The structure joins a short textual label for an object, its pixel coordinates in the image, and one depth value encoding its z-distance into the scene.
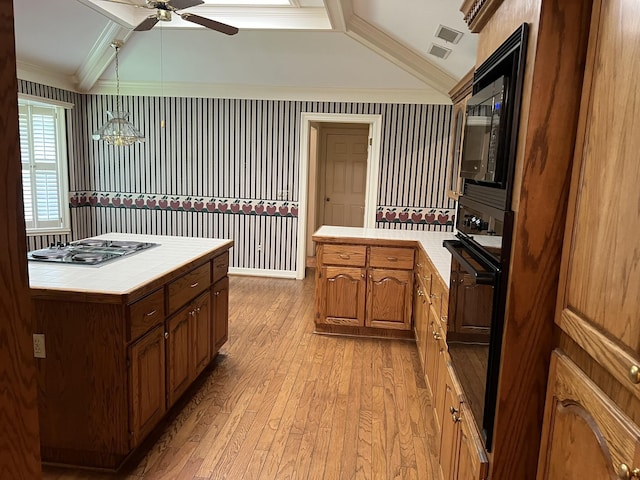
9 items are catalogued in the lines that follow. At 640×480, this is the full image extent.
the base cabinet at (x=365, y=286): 3.75
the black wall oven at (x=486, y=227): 1.18
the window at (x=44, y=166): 5.27
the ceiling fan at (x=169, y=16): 2.59
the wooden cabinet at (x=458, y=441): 1.33
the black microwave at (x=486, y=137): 1.24
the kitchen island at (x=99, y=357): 1.97
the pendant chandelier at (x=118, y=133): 3.78
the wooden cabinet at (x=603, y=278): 0.76
